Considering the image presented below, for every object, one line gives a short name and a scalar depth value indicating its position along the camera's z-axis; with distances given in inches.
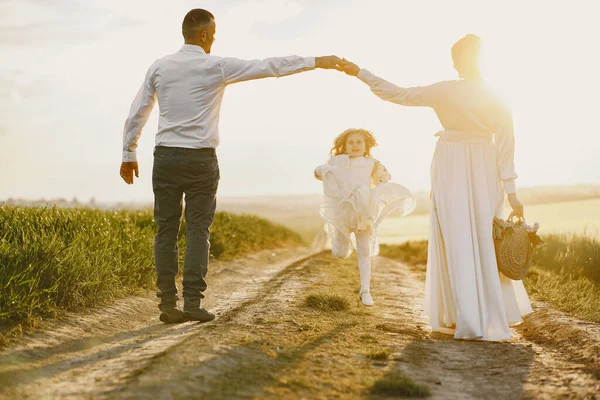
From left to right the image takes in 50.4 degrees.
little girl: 287.3
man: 213.3
